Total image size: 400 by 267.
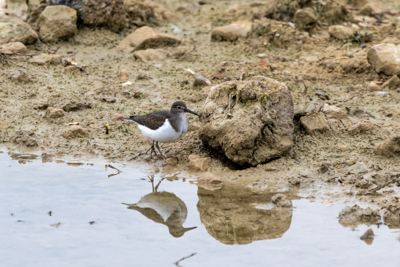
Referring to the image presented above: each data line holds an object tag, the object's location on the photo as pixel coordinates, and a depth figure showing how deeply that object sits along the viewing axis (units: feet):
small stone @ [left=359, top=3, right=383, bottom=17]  73.77
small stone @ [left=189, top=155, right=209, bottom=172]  42.78
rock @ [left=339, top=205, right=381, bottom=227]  34.32
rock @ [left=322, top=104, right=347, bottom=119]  47.91
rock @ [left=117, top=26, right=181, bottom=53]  64.18
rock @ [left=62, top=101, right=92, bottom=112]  51.42
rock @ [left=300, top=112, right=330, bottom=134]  44.98
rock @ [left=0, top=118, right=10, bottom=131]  49.19
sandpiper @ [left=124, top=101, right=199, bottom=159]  42.42
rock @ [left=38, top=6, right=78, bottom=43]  63.51
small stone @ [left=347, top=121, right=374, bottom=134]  45.50
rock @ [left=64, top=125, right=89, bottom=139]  47.70
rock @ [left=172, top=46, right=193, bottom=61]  62.54
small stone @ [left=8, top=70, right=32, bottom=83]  55.57
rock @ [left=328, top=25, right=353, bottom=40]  65.21
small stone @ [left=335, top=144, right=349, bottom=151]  43.74
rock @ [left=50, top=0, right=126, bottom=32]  65.46
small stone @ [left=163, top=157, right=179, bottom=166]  44.11
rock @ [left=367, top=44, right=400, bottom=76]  53.42
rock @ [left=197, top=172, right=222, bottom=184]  40.45
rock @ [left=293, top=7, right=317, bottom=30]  65.77
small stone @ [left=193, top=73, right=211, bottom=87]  54.95
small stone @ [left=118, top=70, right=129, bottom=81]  57.72
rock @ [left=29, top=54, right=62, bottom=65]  59.31
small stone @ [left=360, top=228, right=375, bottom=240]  32.25
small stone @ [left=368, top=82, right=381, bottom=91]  53.67
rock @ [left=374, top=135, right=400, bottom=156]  41.32
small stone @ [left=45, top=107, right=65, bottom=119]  50.01
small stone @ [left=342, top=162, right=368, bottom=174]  40.65
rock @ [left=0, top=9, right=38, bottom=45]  61.05
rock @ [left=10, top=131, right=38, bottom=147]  46.96
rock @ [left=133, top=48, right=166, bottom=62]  61.77
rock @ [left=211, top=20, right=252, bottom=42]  66.69
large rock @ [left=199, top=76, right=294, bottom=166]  40.81
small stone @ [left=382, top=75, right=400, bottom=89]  53.01
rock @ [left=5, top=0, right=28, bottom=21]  72.47
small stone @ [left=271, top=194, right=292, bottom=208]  36.50
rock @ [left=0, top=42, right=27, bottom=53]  59.72
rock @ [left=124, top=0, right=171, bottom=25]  71.26
